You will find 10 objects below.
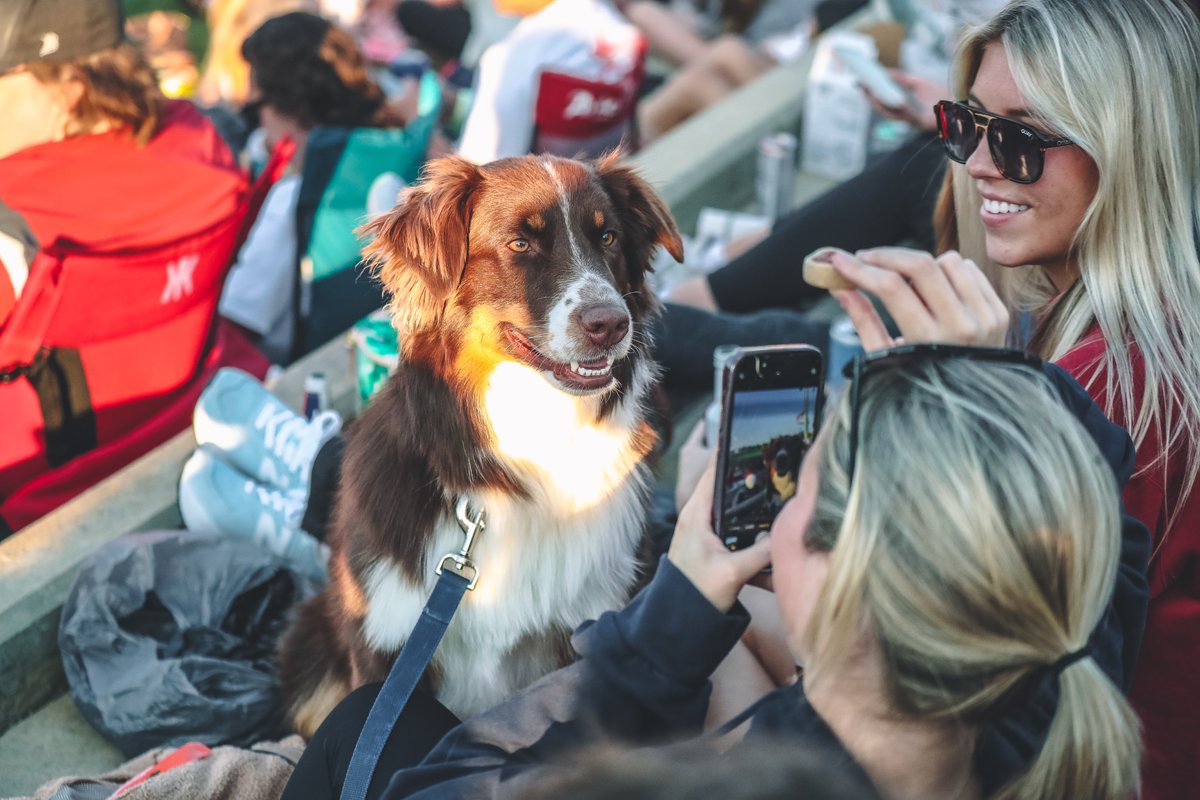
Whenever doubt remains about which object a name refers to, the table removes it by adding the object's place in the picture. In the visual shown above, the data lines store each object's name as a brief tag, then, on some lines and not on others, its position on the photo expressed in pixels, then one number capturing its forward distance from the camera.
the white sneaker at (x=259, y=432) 3.22
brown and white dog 2.42
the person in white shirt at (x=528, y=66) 4.89
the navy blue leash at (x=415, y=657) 1.90
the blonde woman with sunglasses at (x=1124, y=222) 1.97
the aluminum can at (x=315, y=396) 3.44
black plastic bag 2.71
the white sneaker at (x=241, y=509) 3.14
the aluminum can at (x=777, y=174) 4.92
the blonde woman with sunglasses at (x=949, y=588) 1.25
